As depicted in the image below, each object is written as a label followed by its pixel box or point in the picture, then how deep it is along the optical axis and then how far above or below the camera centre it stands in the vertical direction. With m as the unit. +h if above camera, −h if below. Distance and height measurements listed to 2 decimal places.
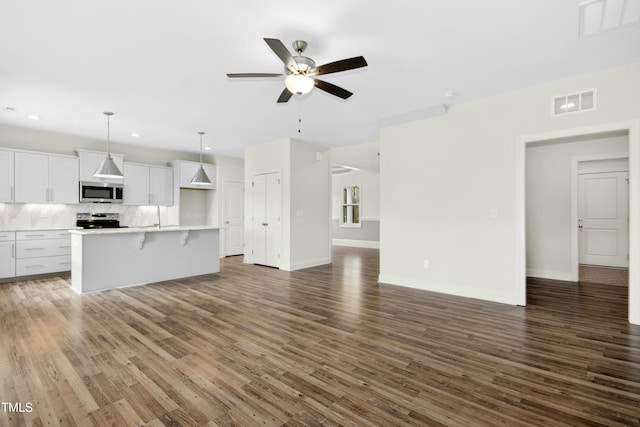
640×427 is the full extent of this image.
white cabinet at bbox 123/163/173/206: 6.91 +0.65
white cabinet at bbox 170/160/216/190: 7.65 +1.06
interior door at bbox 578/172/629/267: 6.32 -0.15
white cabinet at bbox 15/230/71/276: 5.46 -0.71
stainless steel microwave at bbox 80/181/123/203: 6.23 +0.43
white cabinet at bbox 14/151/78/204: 5.58 +0.65
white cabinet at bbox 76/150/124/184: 6.21 +1.03
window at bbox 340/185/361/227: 11.14 +0.21
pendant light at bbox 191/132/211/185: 6.31 +0.71
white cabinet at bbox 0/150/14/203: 5.39 +0.64
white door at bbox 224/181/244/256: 8.51 -0.14
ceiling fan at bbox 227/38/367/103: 2.49 +1.21
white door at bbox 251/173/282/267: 6.69 -0.13
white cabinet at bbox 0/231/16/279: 5.27 -0.70
